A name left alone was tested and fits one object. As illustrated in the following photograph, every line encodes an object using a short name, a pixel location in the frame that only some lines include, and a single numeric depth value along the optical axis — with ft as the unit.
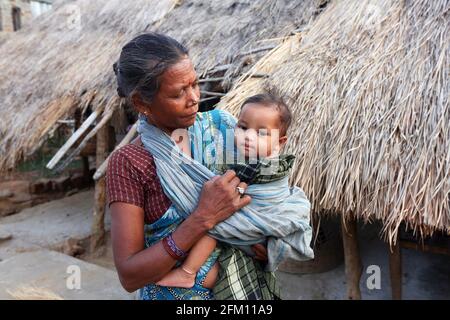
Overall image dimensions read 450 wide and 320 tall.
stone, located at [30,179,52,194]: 22.86
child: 3.50
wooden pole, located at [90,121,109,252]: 15.58
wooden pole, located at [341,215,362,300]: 10.62
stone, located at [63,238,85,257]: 16.25
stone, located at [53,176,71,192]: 23.72
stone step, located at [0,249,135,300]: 10.83
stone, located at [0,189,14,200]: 21.55
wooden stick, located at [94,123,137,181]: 13.07
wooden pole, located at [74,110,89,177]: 24.63
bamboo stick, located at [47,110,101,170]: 13.73
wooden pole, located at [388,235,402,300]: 10.79
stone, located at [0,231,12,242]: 17.48
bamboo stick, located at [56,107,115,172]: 13.46
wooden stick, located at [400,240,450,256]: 10.10
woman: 3.31
